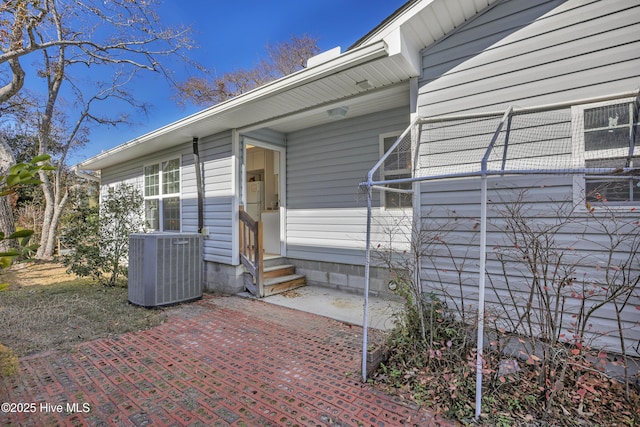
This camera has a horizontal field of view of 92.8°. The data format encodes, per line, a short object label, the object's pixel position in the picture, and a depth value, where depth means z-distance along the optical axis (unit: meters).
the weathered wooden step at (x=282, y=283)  5.02
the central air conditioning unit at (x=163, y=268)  4.33
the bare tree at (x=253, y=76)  11.99
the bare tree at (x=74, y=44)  5.80
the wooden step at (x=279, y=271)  5.36
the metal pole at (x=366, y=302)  2.43
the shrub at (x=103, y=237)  5.56
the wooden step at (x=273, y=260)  5.61
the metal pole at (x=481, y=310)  2.03
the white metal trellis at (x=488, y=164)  2.03
